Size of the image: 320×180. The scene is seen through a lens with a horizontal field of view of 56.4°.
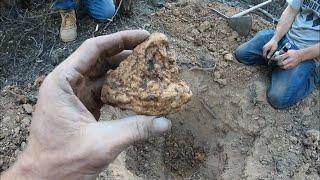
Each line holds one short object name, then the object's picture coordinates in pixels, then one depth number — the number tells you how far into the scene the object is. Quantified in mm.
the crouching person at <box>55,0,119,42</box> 2070
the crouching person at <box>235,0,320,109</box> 1919
